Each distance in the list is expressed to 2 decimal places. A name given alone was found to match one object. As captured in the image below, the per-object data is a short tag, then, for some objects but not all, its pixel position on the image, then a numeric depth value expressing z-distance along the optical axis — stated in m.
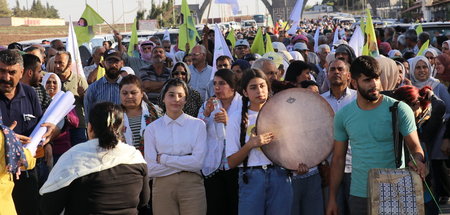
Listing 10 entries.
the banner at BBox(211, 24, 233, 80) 10.69
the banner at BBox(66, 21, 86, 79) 9.54
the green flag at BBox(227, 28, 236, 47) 17.03
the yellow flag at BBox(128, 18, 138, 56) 15.35
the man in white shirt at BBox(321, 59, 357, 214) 6.33
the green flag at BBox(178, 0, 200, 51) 14.30
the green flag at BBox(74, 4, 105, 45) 13.65
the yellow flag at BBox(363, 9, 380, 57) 10.59
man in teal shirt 4.83
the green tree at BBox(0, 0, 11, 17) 106.31
